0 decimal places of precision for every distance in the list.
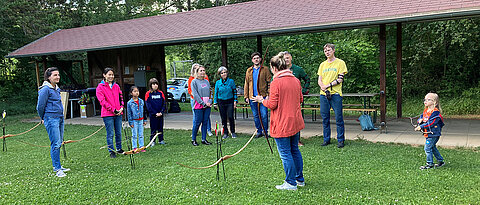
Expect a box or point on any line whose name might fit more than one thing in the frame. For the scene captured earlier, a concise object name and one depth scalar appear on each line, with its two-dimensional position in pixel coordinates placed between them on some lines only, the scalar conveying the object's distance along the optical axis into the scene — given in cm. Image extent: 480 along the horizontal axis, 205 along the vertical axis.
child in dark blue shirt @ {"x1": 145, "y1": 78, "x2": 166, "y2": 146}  697
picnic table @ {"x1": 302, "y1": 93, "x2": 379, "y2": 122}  842
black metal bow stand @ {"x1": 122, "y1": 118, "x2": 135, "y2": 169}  552
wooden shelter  702
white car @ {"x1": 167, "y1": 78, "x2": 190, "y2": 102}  1950
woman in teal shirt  743
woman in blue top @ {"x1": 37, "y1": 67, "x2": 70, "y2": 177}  518
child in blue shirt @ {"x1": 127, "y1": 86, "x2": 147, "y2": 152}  658
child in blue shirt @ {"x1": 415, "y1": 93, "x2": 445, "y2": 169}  464
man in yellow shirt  629
